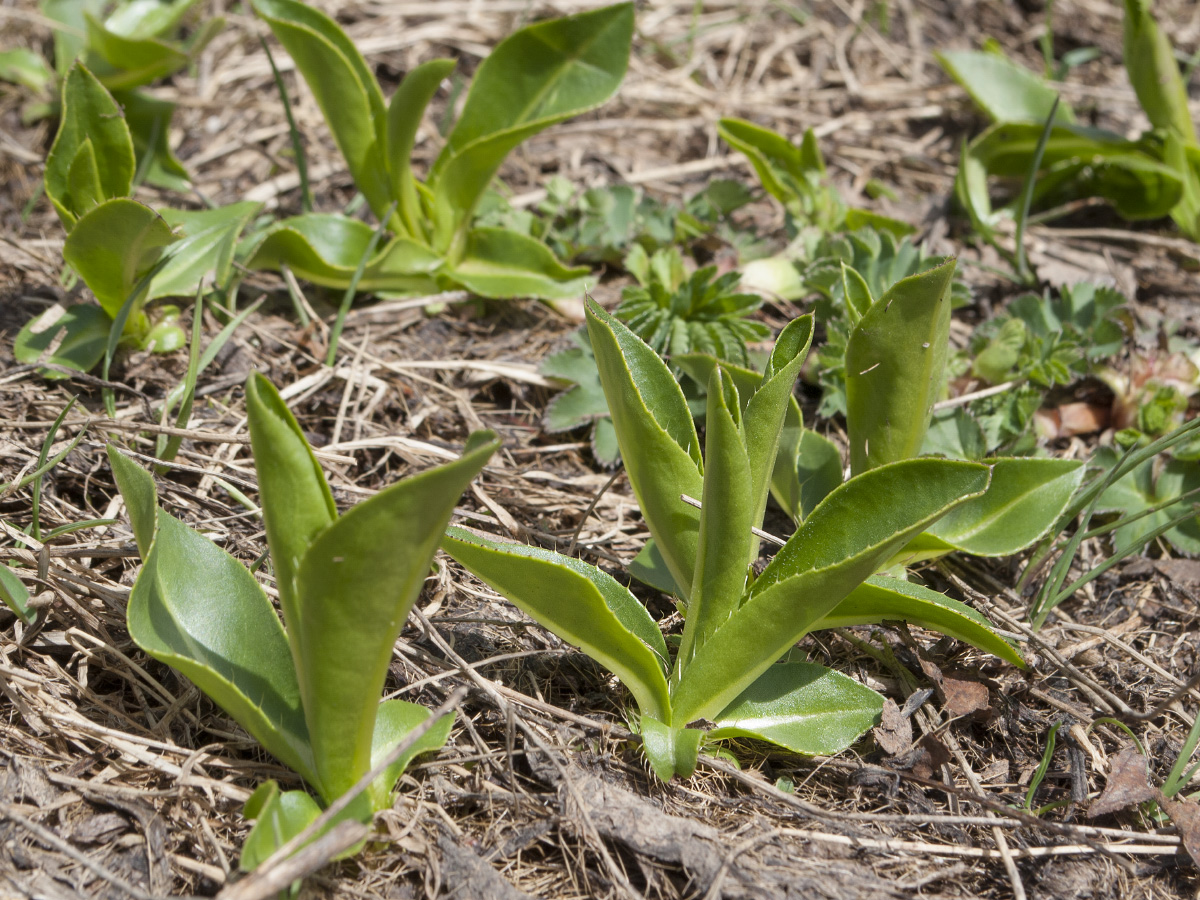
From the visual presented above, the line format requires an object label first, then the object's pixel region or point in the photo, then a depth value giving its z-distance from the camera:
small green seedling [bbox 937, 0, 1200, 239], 1.27
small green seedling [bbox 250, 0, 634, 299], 1.18
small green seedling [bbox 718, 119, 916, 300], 1.24
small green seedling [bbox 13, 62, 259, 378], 1.12
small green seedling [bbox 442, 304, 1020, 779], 1.04
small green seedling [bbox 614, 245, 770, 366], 1.17
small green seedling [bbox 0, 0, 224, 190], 1.25
